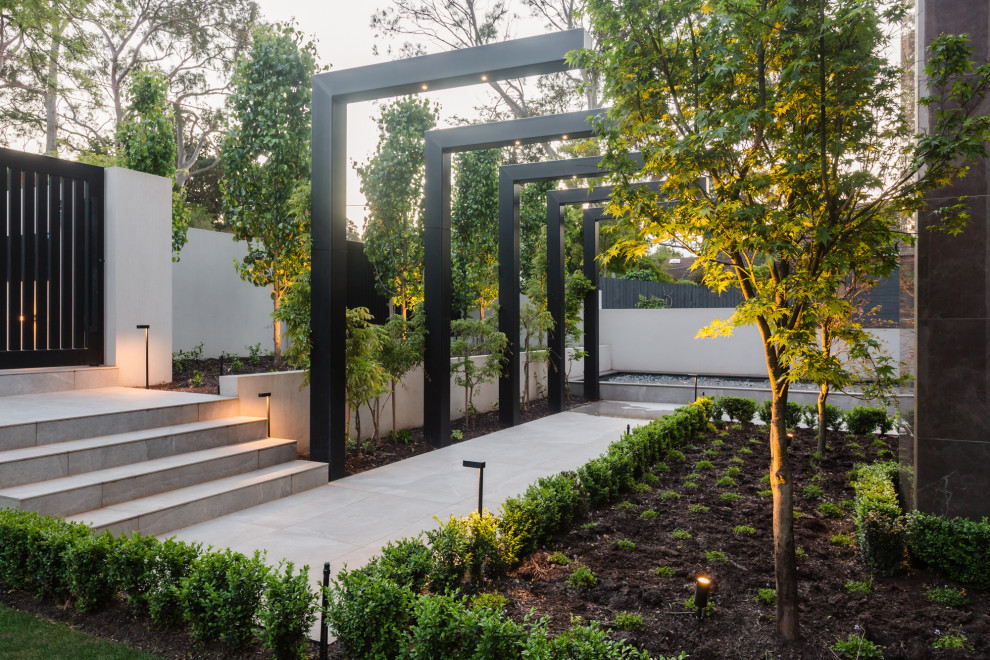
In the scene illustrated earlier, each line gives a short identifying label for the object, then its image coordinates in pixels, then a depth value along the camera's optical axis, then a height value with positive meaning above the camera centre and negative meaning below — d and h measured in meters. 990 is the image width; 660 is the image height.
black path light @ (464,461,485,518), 4.77 -1.11
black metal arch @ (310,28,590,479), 7.12 +1.42
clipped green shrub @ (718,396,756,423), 10.70 -1.47
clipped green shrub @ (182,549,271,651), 3.32 -1.49
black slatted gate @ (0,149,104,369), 7.80 +0.79
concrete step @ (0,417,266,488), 5.12 -1.18
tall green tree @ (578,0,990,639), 3.33 +1.01
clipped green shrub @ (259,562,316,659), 3.20 -1.51
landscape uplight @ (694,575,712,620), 3.67 -1.59
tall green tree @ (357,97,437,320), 11.02 +2.26
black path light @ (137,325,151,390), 8.59 -0.70
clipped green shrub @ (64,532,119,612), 3.69 -1.47
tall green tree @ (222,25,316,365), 9.04 +2.61
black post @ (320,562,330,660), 3.18 -1.60
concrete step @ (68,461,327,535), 5.02 -1.60
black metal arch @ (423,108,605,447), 9.45 +1.09
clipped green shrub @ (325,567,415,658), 3.11 -1.49
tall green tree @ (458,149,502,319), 12.73 +2.31
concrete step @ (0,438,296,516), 4.86 -1.39
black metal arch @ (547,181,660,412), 12.98 +0.62
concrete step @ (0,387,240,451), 5.59 -0.90
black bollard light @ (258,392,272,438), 7.17 -0.95
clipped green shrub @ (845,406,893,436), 9.61 -1.52
